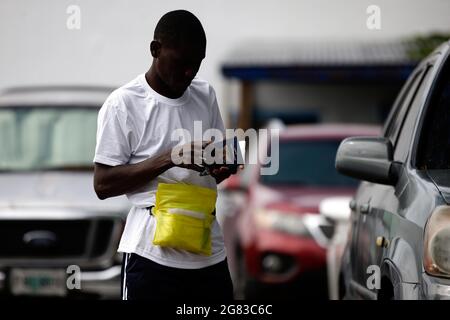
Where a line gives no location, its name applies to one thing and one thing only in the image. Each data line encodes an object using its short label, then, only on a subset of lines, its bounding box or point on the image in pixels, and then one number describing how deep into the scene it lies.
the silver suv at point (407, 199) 6.29
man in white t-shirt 6.55
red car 15.06
